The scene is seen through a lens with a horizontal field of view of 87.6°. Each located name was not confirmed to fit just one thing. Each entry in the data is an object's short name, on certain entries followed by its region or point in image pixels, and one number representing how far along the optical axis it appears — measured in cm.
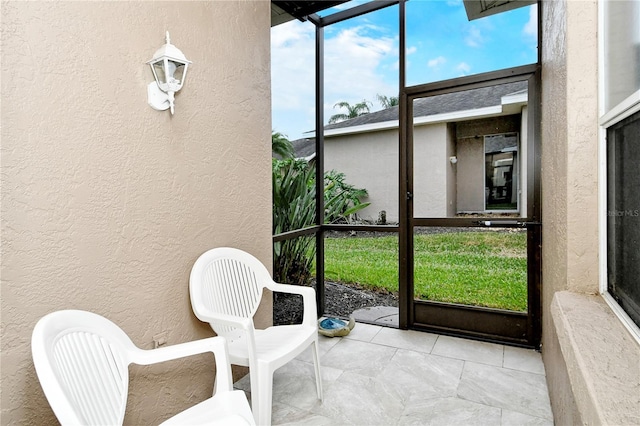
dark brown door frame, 275
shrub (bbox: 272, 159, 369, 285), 299
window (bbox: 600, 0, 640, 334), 110
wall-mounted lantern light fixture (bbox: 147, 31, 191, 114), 165
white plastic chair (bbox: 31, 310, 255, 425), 109
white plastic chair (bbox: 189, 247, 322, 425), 165
